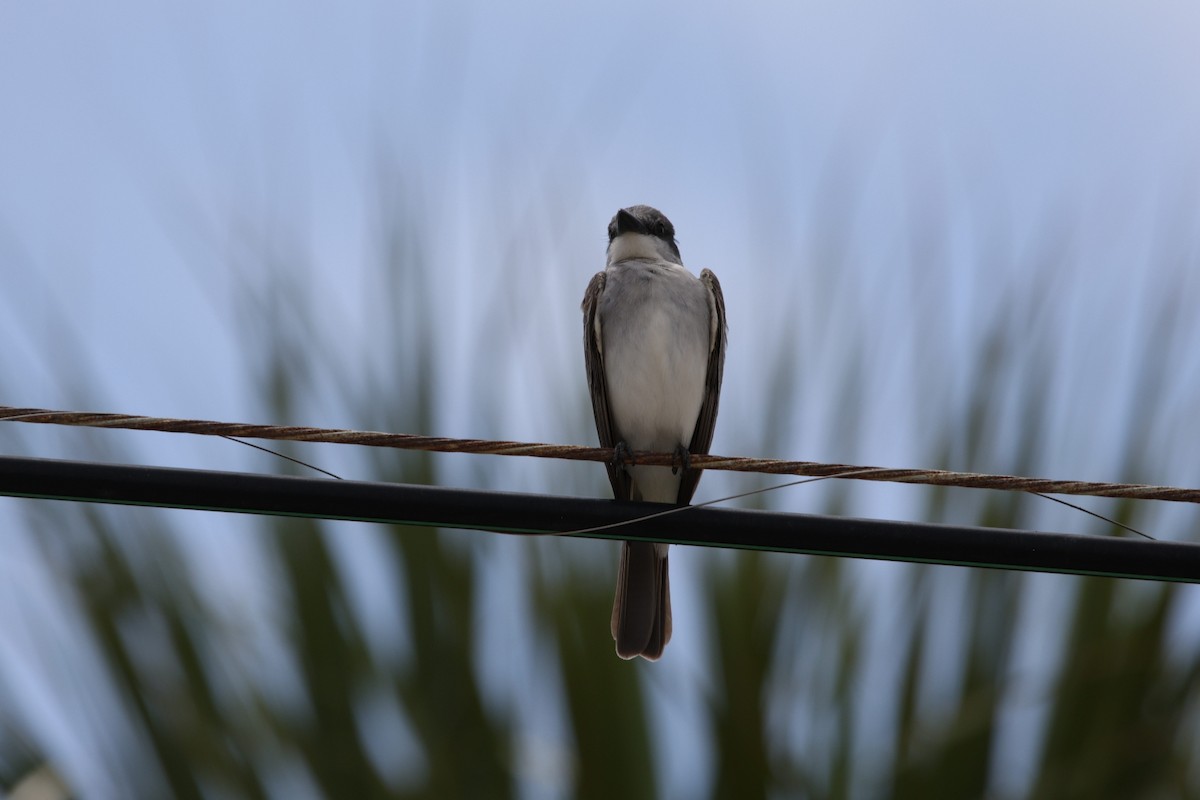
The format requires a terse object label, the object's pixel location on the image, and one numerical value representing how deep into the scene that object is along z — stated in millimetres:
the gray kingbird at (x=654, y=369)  11102
